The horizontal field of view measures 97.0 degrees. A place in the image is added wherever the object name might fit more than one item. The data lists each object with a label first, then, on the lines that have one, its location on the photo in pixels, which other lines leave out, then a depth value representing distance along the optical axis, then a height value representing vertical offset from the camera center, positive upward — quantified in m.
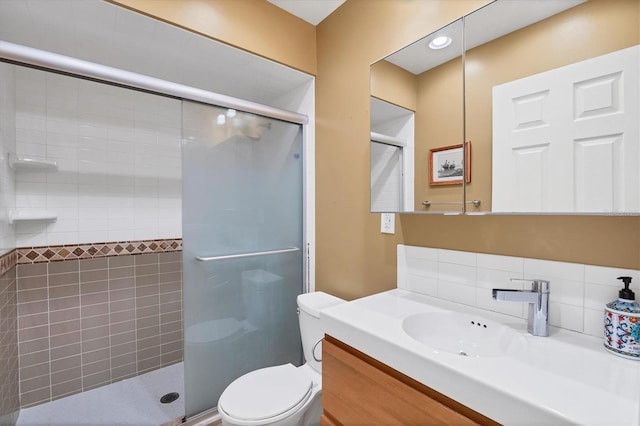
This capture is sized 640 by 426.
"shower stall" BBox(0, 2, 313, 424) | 1.59 -0.18
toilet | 1.15 -0.82
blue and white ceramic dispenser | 0.73 -0.31
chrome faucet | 0.88 -0.29
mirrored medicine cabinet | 0.79 +0.33
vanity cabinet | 0.68 -0.52
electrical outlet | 1.44 -0.07
